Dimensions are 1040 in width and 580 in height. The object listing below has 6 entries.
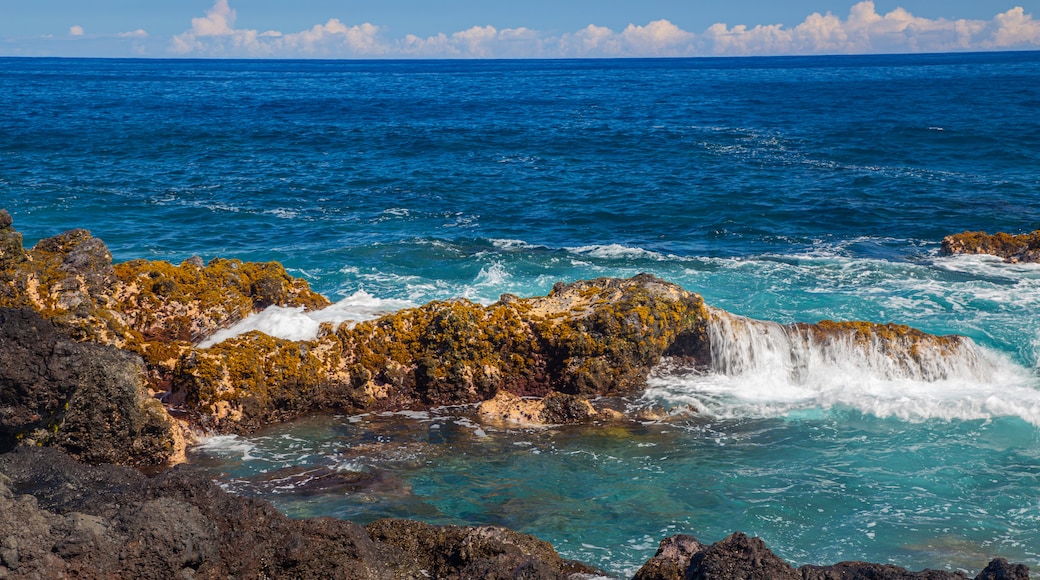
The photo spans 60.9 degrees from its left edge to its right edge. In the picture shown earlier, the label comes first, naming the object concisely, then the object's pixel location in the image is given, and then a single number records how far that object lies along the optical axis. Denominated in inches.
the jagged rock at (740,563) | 307.6
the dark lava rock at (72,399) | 477.7
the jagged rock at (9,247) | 584.4
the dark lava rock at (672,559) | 337.7
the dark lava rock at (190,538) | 300.2
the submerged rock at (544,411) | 570.9
